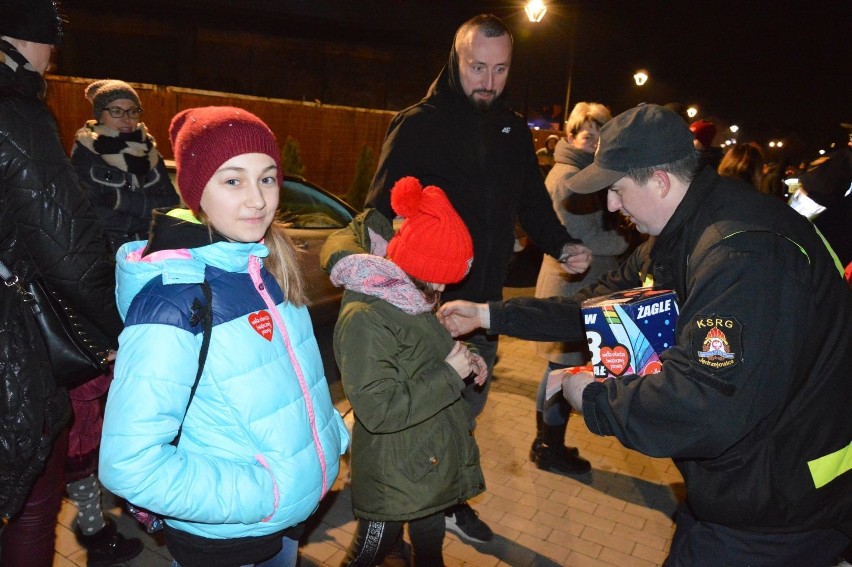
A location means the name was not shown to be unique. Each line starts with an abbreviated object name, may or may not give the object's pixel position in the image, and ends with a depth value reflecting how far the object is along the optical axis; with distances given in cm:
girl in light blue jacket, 167
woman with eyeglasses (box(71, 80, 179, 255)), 393
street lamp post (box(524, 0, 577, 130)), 1225
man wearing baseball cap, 188
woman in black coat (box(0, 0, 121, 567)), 198
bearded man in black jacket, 334
